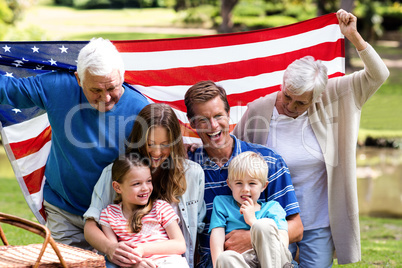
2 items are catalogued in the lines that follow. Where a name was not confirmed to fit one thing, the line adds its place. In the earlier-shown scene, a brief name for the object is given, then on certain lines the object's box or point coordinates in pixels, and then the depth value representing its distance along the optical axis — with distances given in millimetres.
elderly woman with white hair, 4203
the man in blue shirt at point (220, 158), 3836
